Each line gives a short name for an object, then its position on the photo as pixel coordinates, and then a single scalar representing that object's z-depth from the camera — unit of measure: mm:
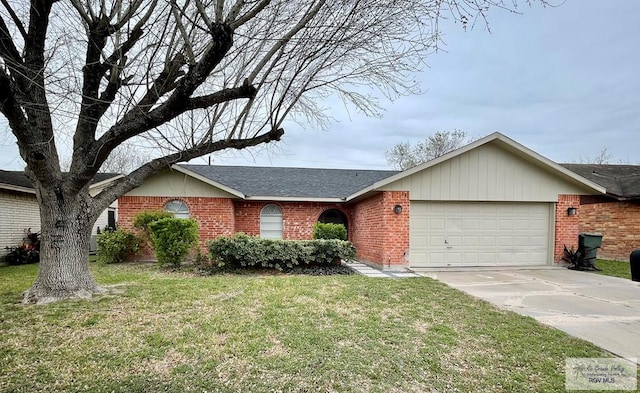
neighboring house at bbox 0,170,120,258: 11875
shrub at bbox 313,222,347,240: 12350
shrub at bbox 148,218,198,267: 10148
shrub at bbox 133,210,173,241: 11469
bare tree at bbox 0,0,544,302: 5141
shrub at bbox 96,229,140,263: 11461
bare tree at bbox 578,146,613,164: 32406
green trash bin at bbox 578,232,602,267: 10617
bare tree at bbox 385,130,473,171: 30562
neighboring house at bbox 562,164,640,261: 12562
